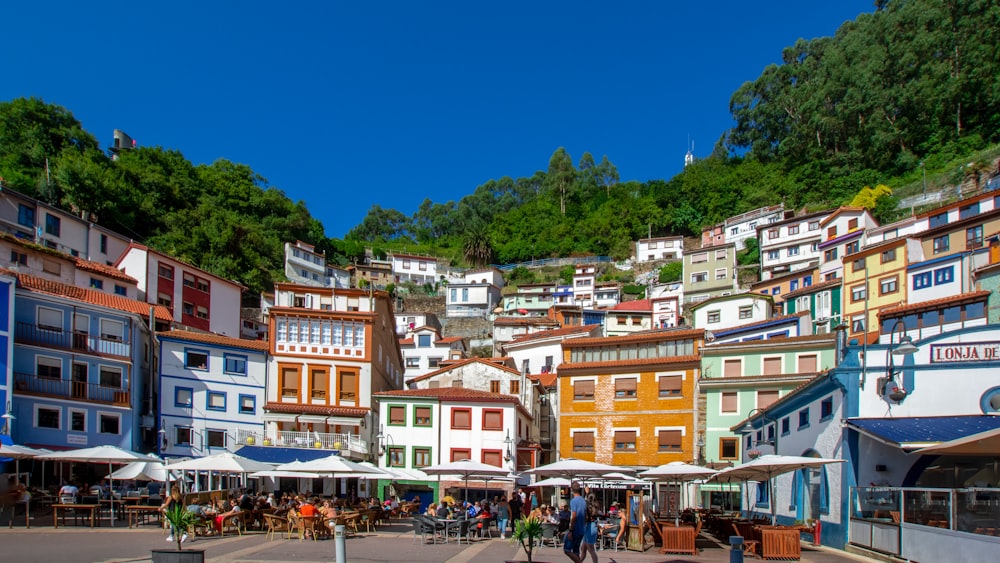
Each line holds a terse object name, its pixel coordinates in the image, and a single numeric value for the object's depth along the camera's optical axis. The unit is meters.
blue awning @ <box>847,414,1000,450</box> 19.25
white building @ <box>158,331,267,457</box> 41.50
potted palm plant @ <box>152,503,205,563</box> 11.88
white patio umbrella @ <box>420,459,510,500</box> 28.70
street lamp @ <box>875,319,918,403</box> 21.33
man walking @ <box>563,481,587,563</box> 15.82
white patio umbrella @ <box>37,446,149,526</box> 26.44
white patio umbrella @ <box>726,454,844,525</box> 21.66
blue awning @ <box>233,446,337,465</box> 37.84
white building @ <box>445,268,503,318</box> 99.31
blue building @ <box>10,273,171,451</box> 35.34
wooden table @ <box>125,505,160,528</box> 25.08
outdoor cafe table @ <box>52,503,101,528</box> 23.70
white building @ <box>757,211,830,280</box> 78.50
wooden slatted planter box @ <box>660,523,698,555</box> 22.03
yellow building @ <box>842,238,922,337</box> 53.22
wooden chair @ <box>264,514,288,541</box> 23.27
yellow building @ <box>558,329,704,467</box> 44.91
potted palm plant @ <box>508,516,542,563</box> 17.28
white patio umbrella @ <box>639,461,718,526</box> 26.12
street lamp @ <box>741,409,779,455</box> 32.66
